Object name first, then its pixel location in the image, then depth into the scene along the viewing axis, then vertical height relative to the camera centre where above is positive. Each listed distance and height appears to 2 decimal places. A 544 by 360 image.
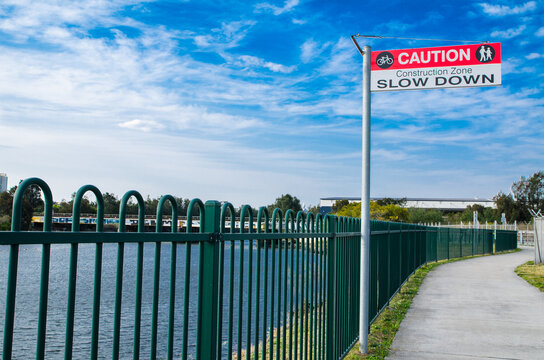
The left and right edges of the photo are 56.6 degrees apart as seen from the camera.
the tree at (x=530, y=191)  84.81 +5.59
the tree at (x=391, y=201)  87.62 +3.68
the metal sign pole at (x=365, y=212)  6.40 +0.11
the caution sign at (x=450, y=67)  6.07 +1.88
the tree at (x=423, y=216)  80.29 +0.96
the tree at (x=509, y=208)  80.81 +2.47
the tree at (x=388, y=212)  61.78 +1.09
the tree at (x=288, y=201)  112.86 +4.20
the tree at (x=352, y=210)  62.31 +1.31
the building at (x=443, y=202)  139.50 +5.53
